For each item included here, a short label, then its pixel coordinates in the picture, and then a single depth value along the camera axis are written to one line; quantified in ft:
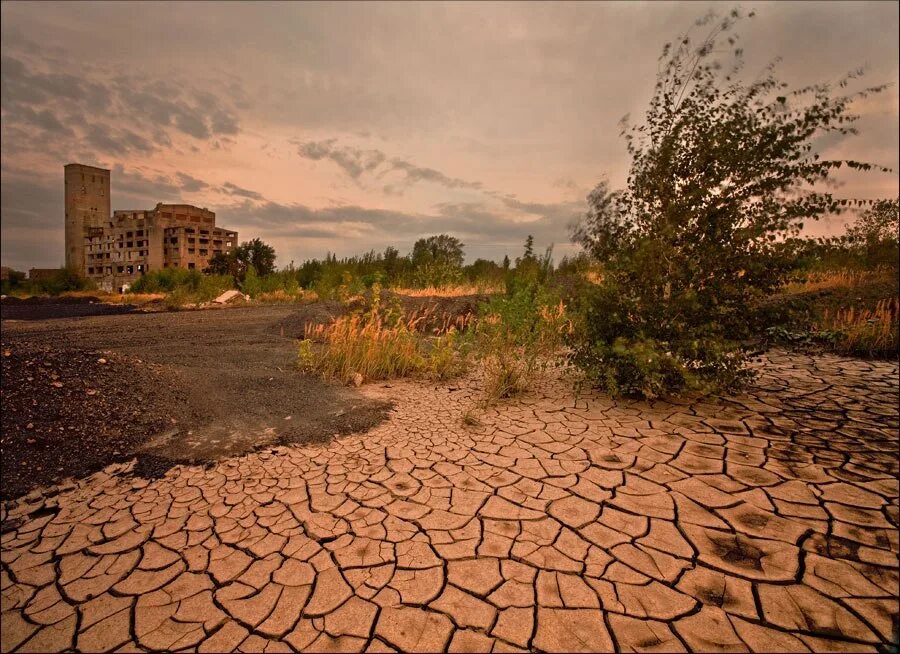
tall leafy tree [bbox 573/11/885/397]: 11.37
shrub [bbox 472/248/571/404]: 15.14
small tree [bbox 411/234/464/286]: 44.42
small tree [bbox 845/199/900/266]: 32.14
